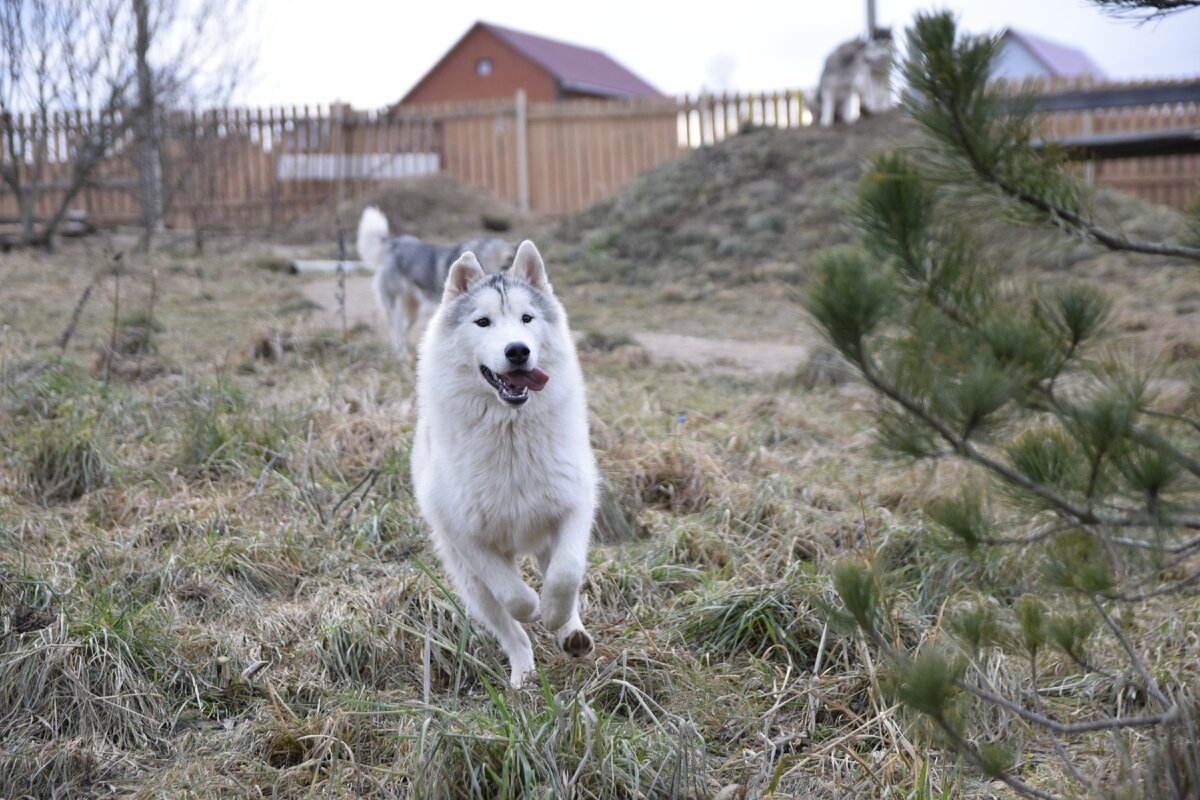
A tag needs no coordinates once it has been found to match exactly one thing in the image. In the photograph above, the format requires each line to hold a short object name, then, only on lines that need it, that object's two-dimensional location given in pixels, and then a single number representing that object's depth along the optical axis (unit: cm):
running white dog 375
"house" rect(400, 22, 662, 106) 4172
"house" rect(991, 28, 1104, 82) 4122
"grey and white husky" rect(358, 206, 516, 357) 1032
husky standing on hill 1762
